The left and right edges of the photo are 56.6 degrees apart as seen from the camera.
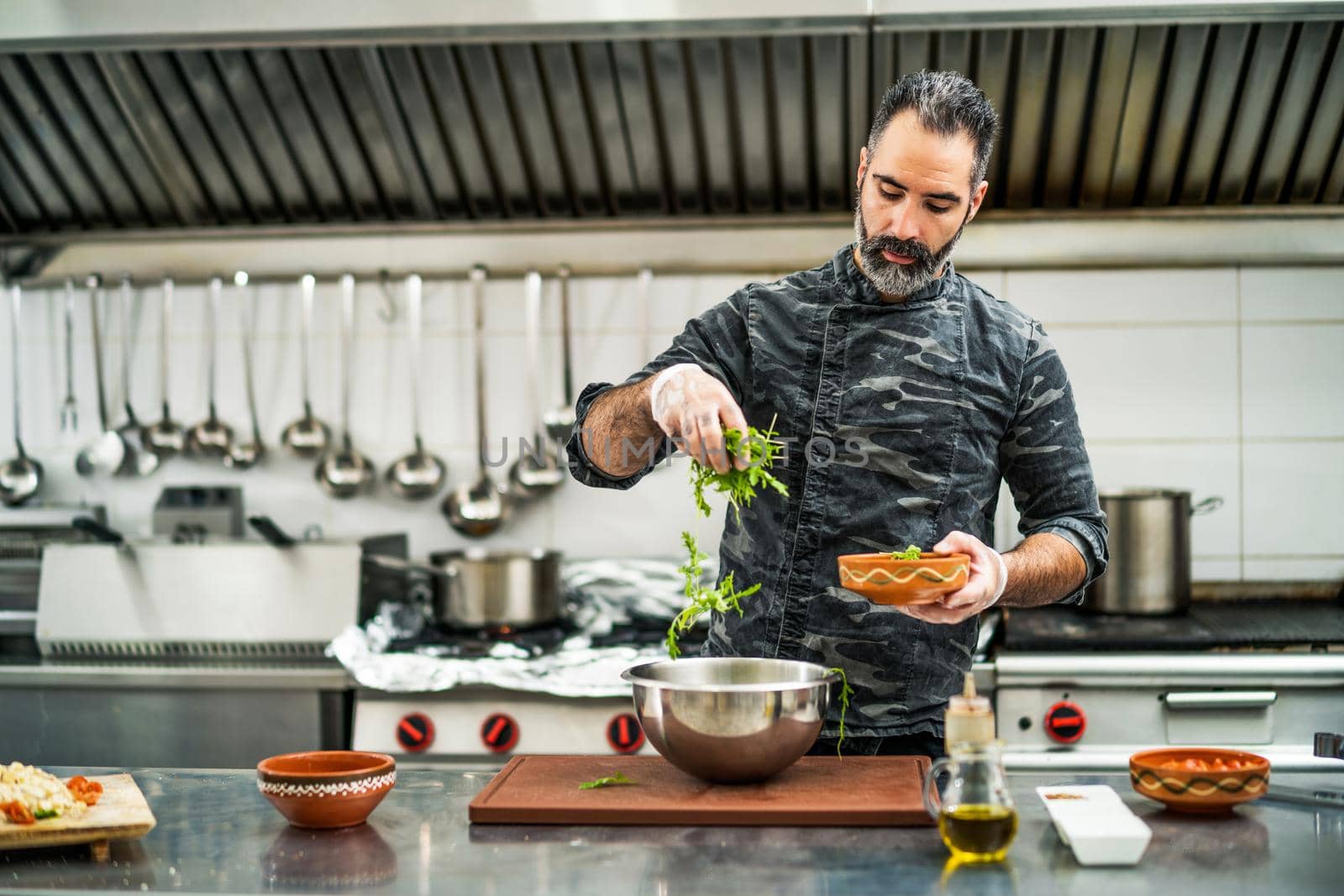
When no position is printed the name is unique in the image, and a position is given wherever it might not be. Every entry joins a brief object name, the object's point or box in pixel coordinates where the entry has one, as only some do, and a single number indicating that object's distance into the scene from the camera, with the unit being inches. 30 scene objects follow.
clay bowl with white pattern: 61.6
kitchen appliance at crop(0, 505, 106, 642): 129.4
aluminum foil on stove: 111.3
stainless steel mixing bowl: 61.9
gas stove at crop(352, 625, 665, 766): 112.7
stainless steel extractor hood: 123.7
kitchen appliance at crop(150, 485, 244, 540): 135.5
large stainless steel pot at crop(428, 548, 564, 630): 122.8
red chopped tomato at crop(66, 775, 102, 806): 62.2
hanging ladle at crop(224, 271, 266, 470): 143.3
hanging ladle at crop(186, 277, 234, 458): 144.3
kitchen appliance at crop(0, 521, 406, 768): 116.9
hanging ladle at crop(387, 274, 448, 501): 141.9
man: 77.9
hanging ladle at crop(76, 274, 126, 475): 144.2
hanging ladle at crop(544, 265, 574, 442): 139.9
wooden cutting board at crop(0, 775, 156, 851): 58.0
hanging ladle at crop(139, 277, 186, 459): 144.3
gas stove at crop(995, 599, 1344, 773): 108.8
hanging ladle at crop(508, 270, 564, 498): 140.9
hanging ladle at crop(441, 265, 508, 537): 140.8
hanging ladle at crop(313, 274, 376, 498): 142.7
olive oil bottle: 54.8
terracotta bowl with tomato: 62.2
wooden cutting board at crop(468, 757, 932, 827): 61.1
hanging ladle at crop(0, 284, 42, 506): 146.2
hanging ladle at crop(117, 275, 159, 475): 145.9
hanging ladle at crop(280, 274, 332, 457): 143.6
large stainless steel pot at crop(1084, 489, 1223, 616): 121.1
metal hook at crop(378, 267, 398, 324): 144.2
